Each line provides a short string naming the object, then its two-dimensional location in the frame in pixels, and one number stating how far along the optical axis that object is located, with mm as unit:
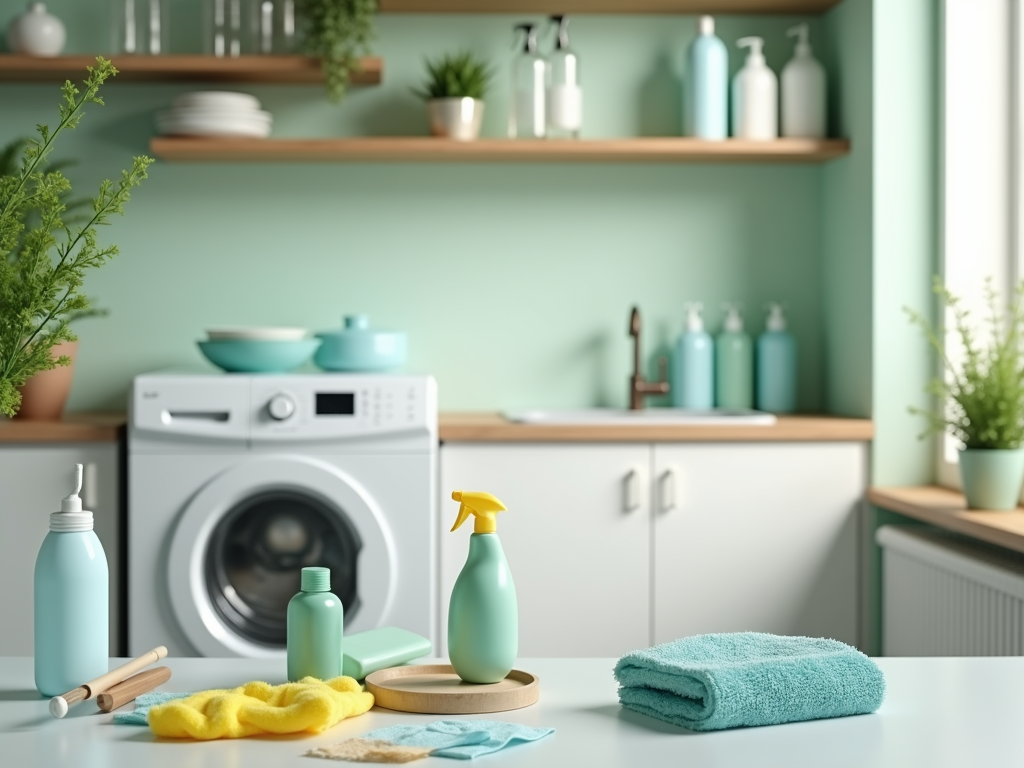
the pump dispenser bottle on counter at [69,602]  1171
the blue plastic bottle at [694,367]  3496
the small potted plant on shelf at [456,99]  3281
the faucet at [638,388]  3451
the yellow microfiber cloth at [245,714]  1053
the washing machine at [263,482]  2883
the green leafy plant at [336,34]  3199
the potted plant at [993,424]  2578
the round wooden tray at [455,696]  1156
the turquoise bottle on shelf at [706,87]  3387
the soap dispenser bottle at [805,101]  3412
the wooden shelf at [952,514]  2369
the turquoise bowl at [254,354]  3010
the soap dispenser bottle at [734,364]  3516
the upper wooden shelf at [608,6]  3412
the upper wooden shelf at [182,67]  3205
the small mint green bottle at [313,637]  1235
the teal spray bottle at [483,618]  1200
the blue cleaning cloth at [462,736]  1010
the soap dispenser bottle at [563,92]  3336
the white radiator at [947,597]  2404
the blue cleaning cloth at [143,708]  1107
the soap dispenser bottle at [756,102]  3381
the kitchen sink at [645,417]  3064
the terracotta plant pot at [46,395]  3090
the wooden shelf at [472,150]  3236
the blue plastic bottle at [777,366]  3502
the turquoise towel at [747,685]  1090
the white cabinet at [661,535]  3018
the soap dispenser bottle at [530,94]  3346
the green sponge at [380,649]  1272
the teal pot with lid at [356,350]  3170
